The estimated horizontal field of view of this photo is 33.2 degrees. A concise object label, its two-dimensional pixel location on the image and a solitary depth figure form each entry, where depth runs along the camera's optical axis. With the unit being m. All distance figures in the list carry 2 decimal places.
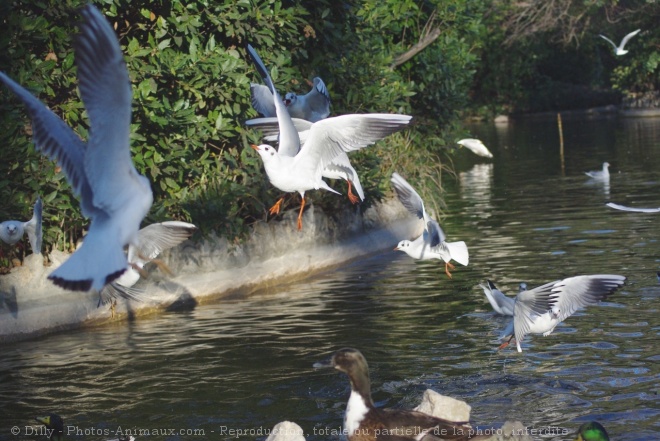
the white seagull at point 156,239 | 9.78
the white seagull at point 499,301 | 9.65
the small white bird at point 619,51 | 30.92
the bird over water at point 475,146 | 19.22
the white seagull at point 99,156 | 5.86
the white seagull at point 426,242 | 10.82
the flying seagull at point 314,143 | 9.40
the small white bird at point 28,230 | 9.34
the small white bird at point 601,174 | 20.30
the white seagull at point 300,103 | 10.79
